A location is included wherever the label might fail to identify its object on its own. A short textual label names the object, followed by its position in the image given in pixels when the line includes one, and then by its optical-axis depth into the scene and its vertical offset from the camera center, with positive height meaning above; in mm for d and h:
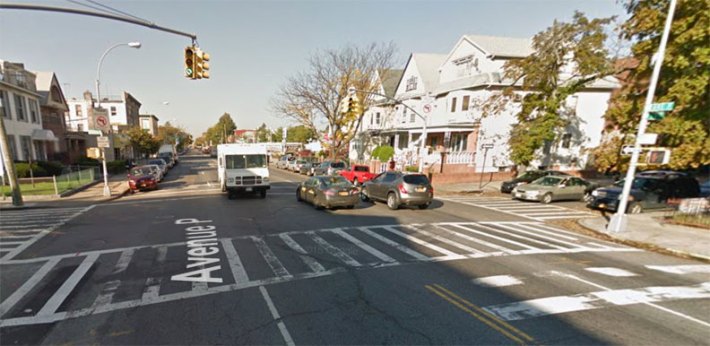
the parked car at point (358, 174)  21141 -2129
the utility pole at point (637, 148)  8578 +348
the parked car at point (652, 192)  13594 -1542
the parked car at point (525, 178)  18694 -1632
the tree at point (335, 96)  32094 +5400
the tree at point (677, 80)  9828 +2988
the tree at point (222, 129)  117025 +4182
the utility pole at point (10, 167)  12773 -1763
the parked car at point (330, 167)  24859 -2059
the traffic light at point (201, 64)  9812 +2559
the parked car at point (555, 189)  16156 -1933
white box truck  15391 -1539
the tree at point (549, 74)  16547 +4961
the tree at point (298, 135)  84688 +2507
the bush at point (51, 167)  21855 -2800
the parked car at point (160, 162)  26991 -2647
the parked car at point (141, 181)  18625 -2969
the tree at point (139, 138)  37469 -437
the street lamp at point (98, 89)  15120 +2651
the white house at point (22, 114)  22000 +1291
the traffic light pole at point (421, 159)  21353 -801
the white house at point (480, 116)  23891 +3193
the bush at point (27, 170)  19141 -2755
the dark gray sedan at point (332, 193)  12492 -2117
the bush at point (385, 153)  28922 -620
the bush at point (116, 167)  27622 -3263
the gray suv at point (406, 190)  13016 -1939
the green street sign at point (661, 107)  8484 +1598
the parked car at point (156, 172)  20750 -2696
